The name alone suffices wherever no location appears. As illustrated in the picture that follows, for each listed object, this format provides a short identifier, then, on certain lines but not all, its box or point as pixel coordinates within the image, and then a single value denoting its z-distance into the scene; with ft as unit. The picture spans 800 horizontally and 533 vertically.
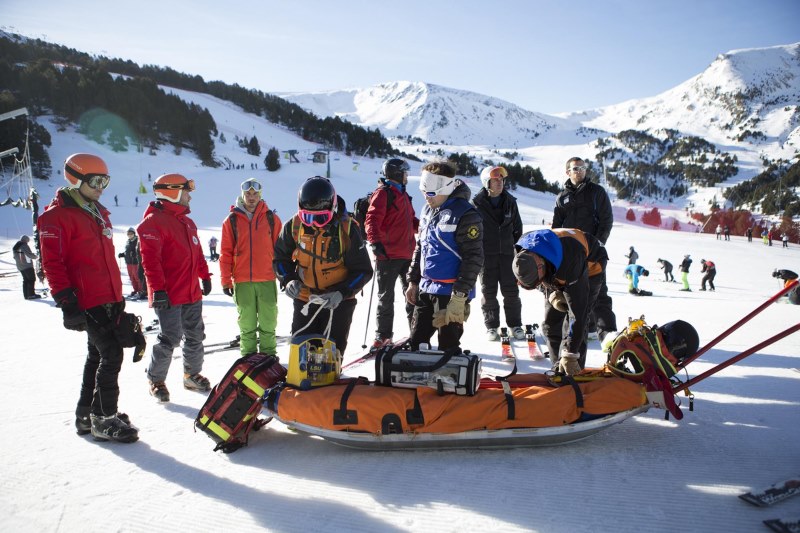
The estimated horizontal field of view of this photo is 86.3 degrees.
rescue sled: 8.70
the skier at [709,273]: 43.39
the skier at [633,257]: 50.56
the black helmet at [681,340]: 10.56
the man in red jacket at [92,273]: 9.80
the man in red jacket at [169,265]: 12.11
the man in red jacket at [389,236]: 16.39
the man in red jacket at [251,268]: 14.37
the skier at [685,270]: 43.16
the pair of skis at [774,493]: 7.04
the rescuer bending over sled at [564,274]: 9.62
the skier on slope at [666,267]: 50.11
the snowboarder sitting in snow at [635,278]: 31.56
